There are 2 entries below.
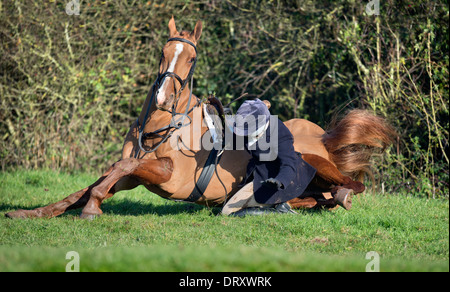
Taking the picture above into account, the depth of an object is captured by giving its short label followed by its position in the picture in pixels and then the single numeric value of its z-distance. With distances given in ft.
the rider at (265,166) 39.14
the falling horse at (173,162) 37.86
